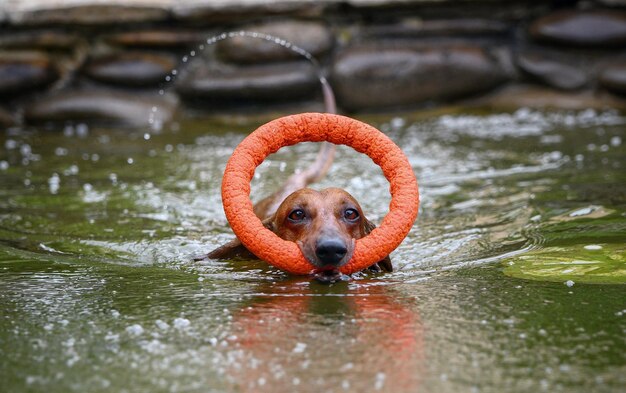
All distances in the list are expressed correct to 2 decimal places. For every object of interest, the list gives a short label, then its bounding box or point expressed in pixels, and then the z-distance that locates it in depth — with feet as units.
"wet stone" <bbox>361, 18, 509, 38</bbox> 28.32
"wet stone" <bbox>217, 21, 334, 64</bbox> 27.84
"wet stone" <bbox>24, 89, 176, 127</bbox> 28.04
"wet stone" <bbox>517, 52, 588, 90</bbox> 28.02
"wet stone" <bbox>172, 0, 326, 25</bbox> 27.63
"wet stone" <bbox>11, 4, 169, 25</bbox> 27.76
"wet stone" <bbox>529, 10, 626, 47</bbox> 27.58
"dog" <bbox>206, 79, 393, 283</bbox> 11.82
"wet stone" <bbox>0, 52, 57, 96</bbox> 28.04
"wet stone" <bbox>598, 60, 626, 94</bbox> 27.45
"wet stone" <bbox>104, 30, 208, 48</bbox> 28.25
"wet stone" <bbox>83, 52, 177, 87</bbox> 28.45
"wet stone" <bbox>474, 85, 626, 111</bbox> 27.76
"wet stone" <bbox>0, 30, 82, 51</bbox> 28.22
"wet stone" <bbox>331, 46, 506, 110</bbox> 28.04
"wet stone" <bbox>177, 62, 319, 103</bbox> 27.94
